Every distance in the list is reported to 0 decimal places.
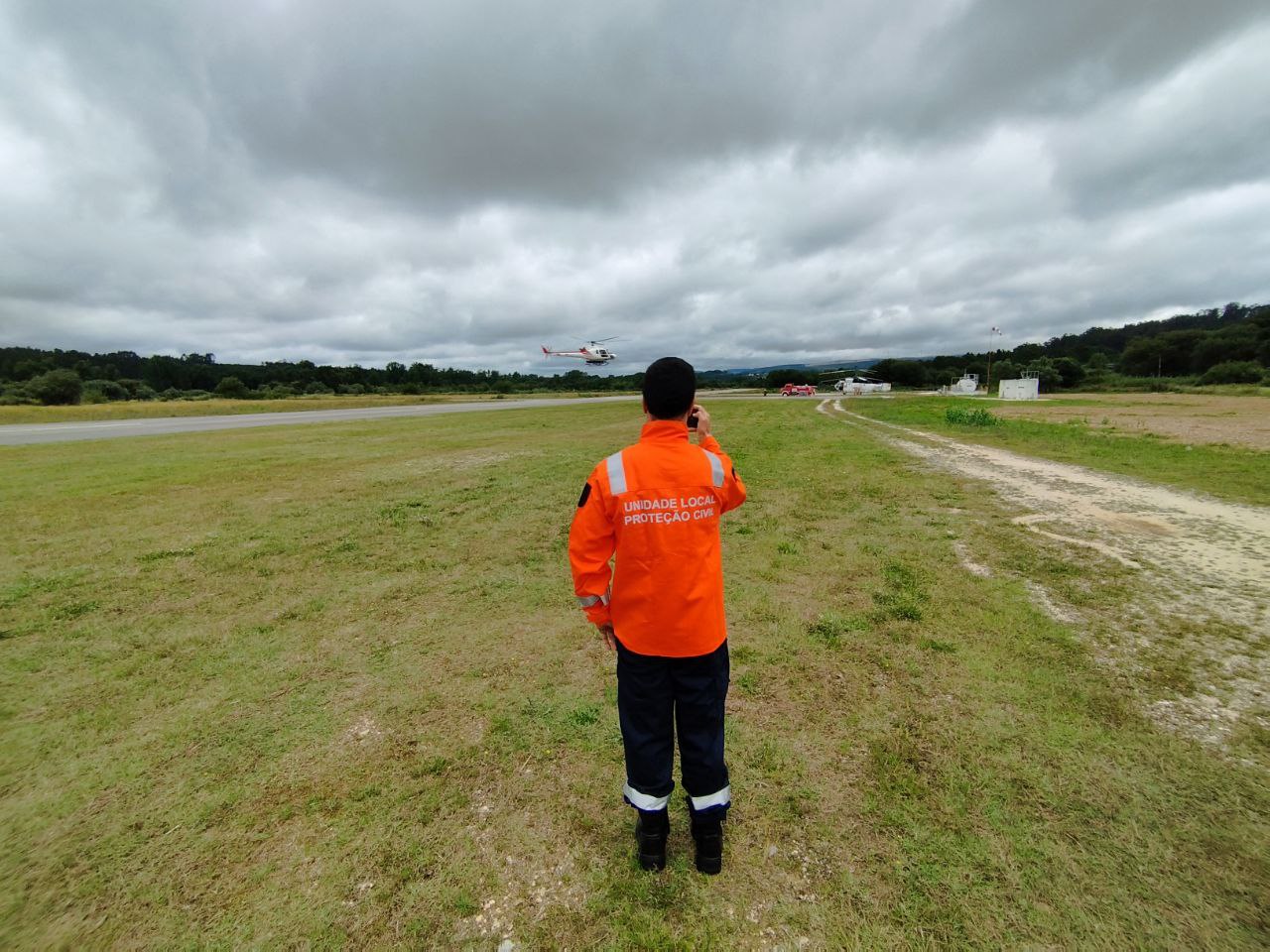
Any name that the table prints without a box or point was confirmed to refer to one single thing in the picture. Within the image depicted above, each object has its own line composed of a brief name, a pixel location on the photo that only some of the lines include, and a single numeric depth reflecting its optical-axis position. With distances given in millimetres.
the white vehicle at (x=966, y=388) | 76250
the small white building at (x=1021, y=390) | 58875
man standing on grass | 2604
